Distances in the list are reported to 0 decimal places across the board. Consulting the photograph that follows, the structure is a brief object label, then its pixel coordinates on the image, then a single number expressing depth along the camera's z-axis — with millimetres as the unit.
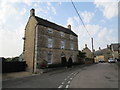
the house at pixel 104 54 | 46703
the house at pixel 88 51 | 39393
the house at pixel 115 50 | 38775
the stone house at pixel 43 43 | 13930
